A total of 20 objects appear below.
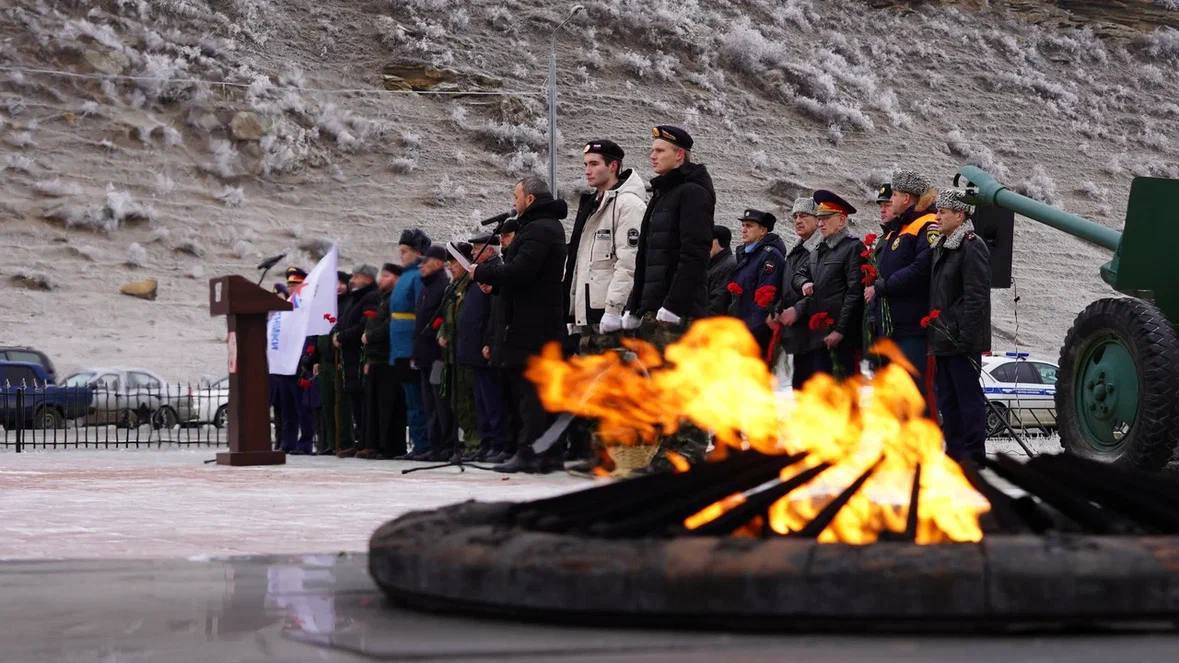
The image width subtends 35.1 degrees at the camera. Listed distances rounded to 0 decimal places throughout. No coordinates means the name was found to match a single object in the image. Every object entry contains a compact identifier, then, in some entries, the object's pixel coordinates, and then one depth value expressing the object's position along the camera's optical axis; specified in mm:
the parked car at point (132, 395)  29188
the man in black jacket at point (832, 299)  12383
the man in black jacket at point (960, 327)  11398
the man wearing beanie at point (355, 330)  17500
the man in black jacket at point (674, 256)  10523
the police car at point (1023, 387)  25203
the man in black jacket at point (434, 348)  15555
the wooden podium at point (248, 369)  15188
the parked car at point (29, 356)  32312
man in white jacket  11250
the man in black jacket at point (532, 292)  12430
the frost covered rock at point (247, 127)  50656
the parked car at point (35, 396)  25469
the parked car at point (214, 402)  28589
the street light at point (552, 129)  34188
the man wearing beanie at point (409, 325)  16359
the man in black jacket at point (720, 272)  13758
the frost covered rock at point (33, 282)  42094
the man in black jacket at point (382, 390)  16812
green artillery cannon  10703
